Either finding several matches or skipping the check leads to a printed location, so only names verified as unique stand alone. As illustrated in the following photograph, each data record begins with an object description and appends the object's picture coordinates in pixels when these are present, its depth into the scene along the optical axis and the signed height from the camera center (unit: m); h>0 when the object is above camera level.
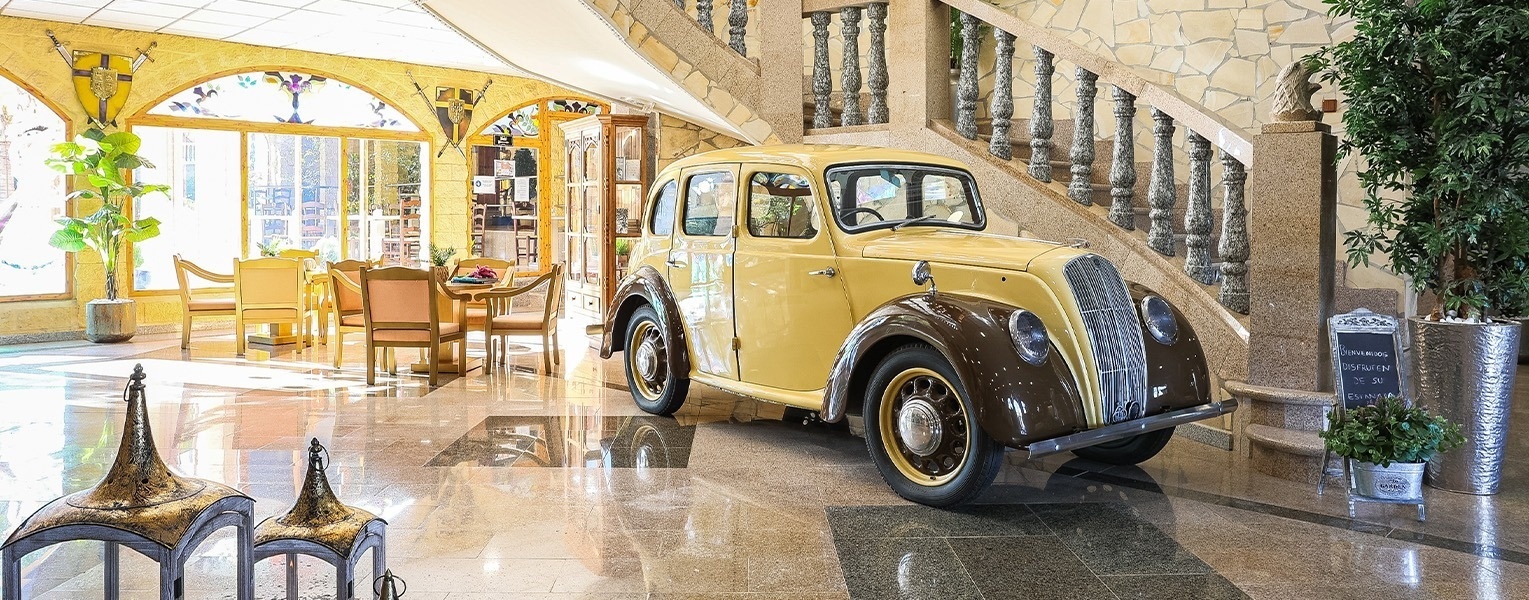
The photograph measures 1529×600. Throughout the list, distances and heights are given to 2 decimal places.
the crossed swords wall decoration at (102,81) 10.19 +1.83
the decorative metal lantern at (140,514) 1.79 -0.40
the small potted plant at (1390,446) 3.91 -0.62
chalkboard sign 4.14 -0.33
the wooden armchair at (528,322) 7.58 -0.33
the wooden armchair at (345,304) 7.56 -0.20
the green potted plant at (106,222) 9.59 +0.48
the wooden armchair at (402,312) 7.00 -0.24
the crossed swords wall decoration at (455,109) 12.60 +1.92
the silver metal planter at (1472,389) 4.30 -0.47
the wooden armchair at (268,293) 8.74 -0.14
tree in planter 4.05 +0.53
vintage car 3.95 -0.18
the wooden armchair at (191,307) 9.08 -0.26
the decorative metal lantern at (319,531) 1.92 -0.46
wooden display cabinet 9.41 +0.70
